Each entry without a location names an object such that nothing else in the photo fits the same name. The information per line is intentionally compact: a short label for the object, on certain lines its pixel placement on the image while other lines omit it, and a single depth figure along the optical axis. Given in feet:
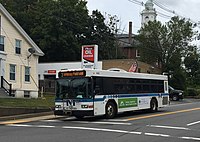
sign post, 85.87
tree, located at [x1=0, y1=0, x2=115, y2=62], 188.44
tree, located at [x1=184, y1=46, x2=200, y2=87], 210.10
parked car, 148.97
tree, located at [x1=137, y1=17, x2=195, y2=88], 200.34
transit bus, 63.52
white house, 124.36
